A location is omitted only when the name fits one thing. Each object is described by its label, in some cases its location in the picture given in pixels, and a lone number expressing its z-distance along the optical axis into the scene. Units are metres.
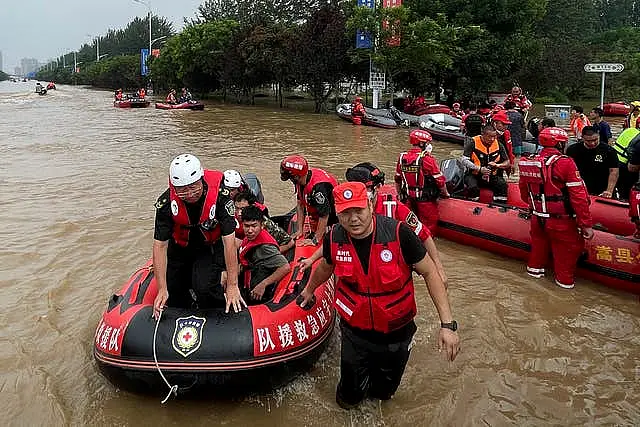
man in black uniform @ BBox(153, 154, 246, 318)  3.26
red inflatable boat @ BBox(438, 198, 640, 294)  4.93
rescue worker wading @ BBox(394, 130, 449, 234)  6.08
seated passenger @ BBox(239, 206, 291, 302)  3.86
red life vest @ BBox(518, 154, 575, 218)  4.79
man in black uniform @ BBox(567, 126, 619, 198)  5.98
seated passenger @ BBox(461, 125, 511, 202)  6.50
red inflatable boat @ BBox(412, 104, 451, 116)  18.17
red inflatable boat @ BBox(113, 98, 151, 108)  29.88
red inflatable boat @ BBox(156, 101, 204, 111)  27.20
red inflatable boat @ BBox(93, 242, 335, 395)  3.18
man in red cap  2.56
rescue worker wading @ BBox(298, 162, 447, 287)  3.82
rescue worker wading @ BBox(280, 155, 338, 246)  4.57
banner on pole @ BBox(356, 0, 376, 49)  21.00
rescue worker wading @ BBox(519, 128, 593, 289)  4.68
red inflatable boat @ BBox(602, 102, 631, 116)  20.67
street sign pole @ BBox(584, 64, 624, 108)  12.12
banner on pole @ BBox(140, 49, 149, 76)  49.47
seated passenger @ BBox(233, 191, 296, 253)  4.18
